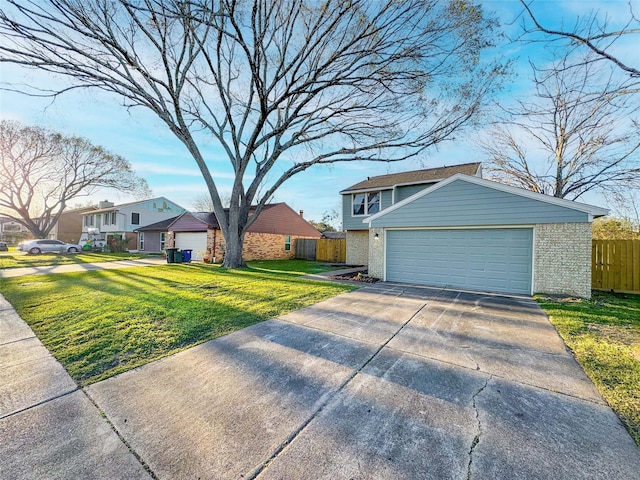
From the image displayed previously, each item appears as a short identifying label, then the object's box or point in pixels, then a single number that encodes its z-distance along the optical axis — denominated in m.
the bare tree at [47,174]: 22.80
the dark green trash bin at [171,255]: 15.98
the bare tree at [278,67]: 8.16
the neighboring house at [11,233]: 41.84
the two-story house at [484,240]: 7.39
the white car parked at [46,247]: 21.97
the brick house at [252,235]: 17.14
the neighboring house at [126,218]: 28.39
